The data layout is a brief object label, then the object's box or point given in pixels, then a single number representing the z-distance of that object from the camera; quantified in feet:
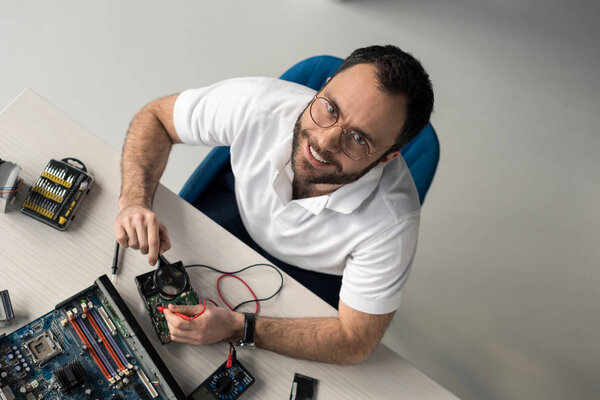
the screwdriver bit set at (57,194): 4.00
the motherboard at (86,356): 3.33
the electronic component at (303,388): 3.77
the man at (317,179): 3.74
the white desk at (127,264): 3.81
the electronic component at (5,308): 3.59
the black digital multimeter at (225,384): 3.61
